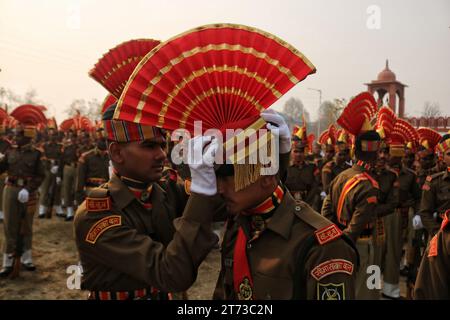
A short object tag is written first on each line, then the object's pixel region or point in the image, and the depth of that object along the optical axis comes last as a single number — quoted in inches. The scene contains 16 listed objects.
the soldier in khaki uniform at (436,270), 106.7
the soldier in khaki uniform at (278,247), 74.6
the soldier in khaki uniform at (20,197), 310.0
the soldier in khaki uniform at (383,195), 262.8
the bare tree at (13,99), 2174.2
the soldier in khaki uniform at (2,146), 464.4
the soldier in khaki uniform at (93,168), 392.2
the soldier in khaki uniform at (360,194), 225.9
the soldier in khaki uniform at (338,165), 394.3
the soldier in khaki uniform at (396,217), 283.9
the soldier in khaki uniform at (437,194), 228.7
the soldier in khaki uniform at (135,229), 80.5
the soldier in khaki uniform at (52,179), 535.5
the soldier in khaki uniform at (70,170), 534.3
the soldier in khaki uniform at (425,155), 380.5
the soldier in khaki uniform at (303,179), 393.7
